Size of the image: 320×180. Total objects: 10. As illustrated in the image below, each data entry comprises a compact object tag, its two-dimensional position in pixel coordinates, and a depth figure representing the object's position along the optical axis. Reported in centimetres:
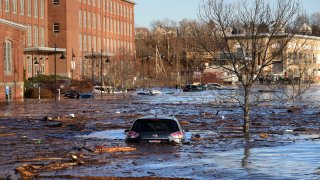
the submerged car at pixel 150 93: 9465
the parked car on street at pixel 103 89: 9580
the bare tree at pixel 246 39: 2864
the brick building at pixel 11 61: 6794
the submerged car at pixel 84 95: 8104
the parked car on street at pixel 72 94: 8062
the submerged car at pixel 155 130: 2247
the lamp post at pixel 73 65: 10500
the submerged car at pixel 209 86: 10560
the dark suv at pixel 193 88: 10808
